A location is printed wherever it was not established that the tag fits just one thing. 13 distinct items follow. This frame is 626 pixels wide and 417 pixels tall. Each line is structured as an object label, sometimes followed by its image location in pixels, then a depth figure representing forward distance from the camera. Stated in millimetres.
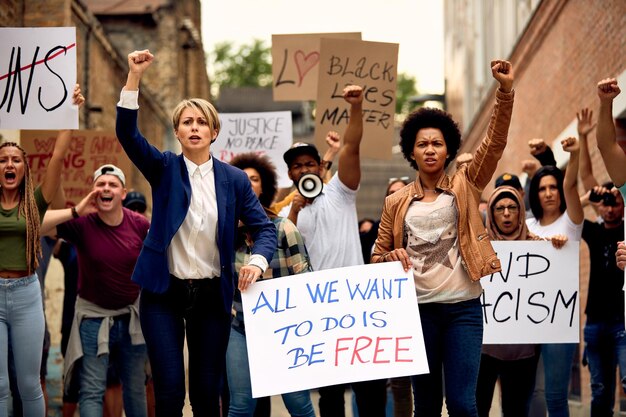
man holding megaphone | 6645
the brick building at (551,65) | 11125
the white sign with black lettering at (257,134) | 10773
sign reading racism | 7227
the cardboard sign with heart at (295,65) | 10195
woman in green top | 6309
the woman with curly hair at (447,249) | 5566
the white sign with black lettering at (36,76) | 7441
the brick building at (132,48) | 13078
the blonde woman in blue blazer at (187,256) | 5203
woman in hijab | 7004
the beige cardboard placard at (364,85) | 8992
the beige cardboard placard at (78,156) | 9352
